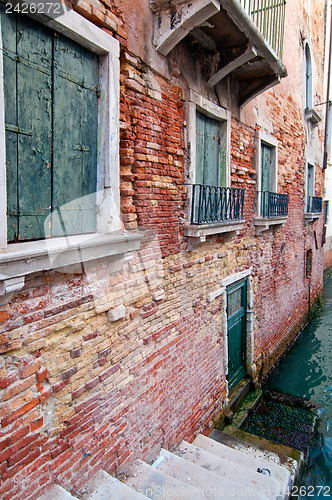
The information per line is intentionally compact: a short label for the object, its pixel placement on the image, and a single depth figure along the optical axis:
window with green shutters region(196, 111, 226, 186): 4.51
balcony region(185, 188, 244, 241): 4.05
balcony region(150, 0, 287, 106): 3.32
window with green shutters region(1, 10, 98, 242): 2.23
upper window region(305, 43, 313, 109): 9.55
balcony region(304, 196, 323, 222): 9.92
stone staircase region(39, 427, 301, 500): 2.74
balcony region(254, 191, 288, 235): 6.36
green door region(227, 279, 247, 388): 5.87
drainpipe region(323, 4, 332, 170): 12.20
